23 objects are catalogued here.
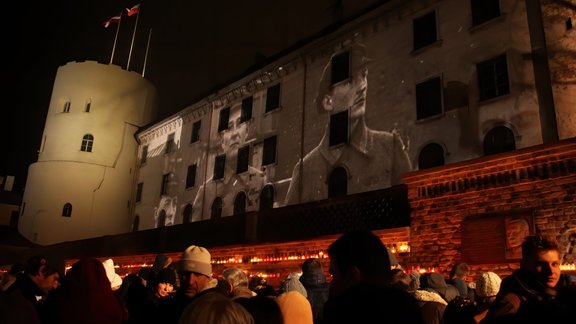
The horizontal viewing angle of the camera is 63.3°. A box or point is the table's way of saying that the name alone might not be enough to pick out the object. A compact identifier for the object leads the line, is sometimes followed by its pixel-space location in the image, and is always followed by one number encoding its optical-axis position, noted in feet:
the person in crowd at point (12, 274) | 24.13
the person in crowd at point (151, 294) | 15.62
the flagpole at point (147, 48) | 127.95
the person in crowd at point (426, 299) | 13.33
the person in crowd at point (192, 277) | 12.36
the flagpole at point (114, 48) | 123.85
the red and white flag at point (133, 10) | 116.06
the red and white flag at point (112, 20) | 118.20
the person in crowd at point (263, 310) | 11.32
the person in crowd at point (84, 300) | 12.23
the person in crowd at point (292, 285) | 18.54
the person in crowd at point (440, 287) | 19.38
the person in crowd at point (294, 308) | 12.66
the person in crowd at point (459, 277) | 24.27
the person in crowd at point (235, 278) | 16.60
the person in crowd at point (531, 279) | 11.10
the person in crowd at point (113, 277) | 20.76
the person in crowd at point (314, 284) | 20.63
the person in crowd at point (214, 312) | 8.04
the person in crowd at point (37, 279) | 16.92
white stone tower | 112.27
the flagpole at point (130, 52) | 124.67
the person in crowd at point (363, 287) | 7.50
